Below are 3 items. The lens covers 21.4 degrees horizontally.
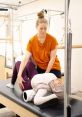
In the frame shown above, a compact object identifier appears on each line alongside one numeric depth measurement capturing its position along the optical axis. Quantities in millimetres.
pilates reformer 1906
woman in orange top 2648
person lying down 2076
